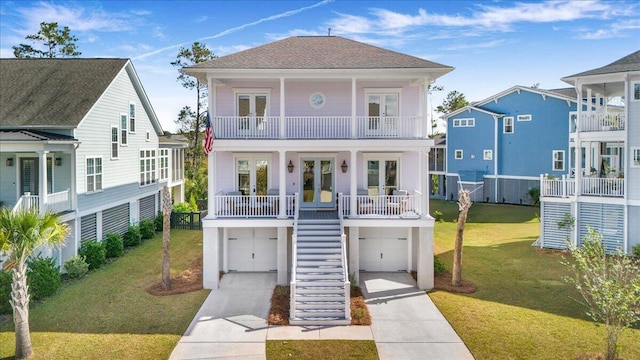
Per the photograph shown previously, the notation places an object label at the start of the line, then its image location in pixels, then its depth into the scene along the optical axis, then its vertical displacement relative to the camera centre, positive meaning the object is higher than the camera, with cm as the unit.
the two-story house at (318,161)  1639 +36
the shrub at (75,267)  1714 -378
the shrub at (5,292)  1321 -365
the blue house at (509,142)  3409 +228
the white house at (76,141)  1825 +122
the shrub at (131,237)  2314 -351
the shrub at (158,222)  2752 -327
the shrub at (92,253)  1866 -351
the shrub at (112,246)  2064 -355
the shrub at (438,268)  1774 -390
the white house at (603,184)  1970 -66
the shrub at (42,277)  1439 -355
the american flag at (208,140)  1595 +106
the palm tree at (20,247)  1066 -191
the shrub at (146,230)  2508 -340
